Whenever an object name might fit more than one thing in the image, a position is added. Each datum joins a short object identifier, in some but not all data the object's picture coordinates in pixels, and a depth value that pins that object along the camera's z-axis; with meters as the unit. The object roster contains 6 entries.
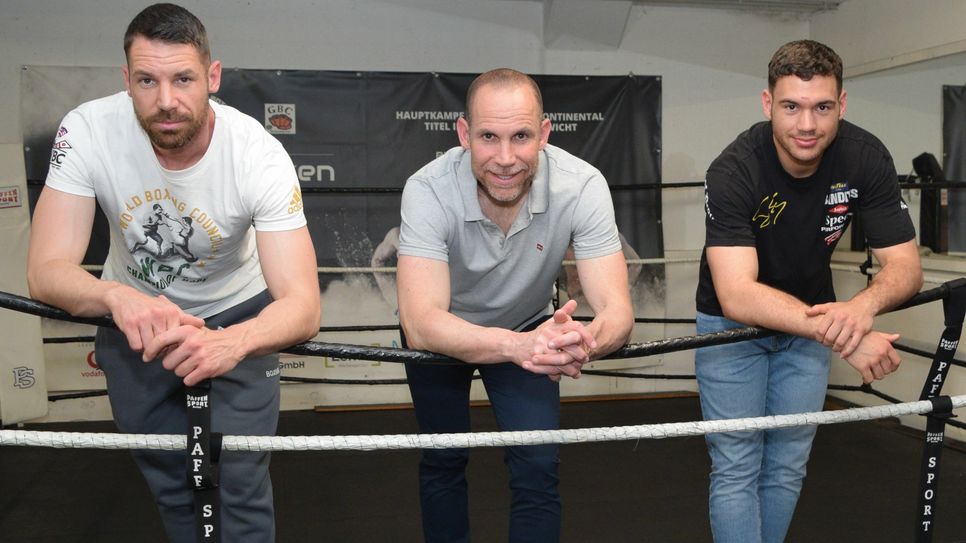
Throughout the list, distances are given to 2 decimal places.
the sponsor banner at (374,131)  4.98
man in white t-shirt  1.66
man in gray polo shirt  1.82
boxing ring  1.41
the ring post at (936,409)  1.79
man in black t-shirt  1.96
